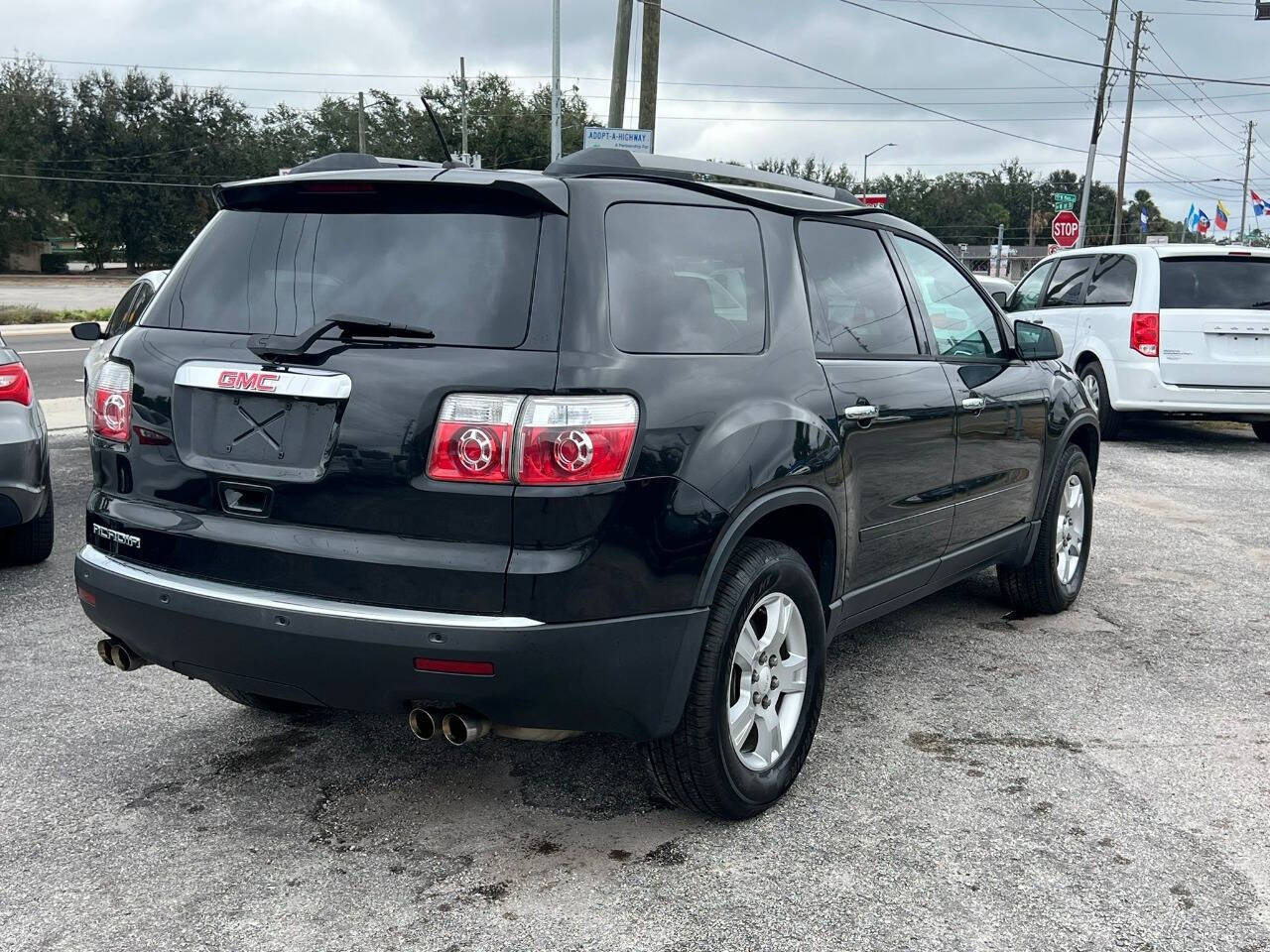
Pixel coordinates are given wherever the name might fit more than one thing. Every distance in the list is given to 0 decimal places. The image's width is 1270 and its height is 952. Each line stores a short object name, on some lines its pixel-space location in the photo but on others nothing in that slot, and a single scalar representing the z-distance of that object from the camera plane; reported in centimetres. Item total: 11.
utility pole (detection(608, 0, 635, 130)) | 1942
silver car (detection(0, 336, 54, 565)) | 607
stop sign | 2970
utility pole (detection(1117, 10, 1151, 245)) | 4697
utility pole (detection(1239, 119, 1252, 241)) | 8906
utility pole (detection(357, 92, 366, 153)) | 7275
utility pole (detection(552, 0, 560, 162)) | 2250
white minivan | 1141
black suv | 299
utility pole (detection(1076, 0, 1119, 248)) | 3772
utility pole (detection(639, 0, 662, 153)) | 1930
